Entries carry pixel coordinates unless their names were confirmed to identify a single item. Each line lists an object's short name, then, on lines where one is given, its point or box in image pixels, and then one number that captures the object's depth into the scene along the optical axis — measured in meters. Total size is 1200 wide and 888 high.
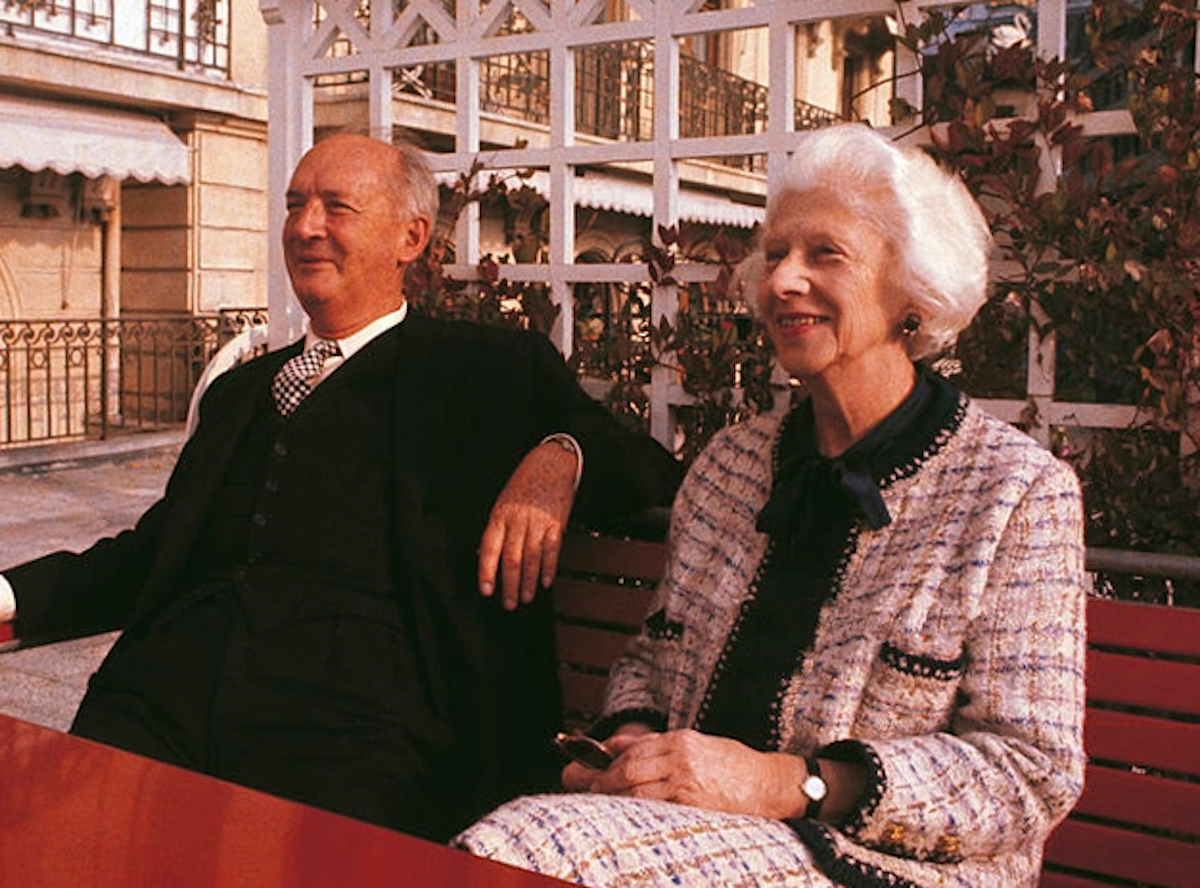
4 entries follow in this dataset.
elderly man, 2.25
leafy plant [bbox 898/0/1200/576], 2.23
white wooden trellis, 2.52
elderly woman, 1.58
